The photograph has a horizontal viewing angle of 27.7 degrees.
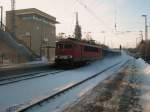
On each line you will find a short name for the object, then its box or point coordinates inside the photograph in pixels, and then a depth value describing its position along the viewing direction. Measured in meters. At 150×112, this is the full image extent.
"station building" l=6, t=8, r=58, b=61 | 73.44
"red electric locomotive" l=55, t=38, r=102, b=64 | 33.59
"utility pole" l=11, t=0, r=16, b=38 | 58.88
